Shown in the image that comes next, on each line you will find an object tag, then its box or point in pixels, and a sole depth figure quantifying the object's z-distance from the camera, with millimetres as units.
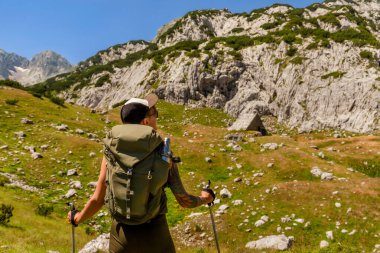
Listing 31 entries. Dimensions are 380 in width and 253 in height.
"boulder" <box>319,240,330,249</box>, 15086
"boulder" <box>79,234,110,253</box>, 12711
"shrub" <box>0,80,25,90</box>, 56712
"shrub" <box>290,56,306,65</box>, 72875
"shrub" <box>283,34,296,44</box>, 81312
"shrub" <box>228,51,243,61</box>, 80369
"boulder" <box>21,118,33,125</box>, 35859
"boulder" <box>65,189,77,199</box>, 22653
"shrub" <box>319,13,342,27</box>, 94519
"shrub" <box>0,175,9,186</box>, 21962
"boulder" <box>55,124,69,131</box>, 36375
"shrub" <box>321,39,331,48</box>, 74438
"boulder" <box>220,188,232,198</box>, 23016
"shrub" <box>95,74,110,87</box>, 109088
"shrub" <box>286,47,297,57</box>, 77688
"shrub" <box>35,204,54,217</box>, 18458
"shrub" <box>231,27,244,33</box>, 113138
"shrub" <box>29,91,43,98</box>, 50500
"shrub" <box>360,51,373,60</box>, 67812
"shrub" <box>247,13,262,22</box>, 121488
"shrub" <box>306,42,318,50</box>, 75438
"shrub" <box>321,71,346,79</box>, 65438
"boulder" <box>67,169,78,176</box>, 26134
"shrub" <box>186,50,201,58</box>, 81325
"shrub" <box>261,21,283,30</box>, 100238
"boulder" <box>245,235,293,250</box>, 14633
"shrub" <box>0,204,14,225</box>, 14953
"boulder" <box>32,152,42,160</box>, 27672
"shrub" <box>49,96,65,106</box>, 50322
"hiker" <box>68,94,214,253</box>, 4230
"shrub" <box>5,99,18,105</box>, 41844
